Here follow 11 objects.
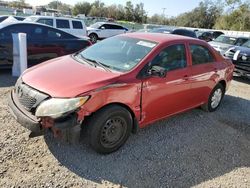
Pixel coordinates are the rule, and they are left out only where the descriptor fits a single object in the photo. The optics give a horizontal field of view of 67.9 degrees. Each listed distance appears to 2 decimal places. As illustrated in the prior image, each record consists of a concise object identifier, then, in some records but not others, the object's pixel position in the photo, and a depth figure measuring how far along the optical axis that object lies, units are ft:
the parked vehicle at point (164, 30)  33.73
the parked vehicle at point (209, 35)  52.40
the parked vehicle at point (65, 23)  29.45
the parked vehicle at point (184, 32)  35.11
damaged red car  7.37
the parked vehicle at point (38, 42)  15.75
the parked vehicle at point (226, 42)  26.19
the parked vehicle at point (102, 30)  42.90
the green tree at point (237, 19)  89.52
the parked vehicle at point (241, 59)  20.98
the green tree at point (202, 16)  138.81
